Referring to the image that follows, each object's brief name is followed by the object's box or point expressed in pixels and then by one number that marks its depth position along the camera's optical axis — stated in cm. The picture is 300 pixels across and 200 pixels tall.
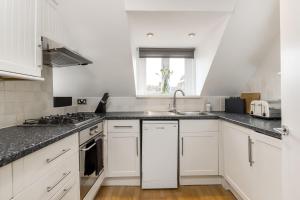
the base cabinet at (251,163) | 97
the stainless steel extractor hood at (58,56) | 109
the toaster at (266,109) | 136
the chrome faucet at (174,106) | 211
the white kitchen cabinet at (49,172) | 62
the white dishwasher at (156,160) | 167
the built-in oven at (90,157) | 117
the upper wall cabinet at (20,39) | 79
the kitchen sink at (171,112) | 207
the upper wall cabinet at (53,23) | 119
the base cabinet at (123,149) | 169
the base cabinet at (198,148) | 172
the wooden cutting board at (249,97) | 179
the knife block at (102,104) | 197
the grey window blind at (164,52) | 221
